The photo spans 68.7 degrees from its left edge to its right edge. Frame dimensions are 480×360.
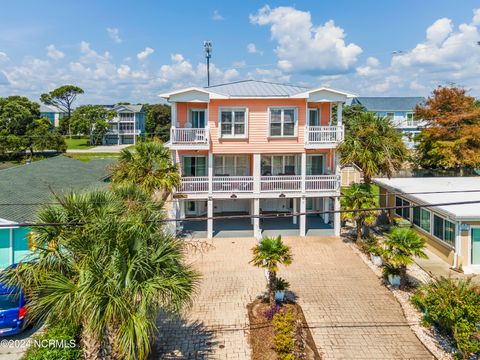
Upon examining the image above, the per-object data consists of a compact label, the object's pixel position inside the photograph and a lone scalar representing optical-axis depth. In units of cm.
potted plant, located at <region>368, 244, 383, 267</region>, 1700
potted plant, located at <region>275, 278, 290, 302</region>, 1324
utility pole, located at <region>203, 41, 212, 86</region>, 4026
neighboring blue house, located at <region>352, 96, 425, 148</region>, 6112
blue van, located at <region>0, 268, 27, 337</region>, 1044
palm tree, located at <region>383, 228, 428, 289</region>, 1365
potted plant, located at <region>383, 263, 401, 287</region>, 1465
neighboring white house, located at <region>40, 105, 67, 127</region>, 9556
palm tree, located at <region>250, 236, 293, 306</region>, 1222
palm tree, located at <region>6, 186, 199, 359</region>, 679
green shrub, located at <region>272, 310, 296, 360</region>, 967
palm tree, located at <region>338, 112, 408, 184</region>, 1919
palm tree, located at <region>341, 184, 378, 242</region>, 1877
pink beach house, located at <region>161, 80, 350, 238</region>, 2111
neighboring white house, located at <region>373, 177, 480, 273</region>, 1596
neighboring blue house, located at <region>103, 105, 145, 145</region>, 8219
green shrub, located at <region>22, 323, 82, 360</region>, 829
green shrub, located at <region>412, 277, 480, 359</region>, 961
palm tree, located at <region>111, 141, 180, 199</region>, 1794
